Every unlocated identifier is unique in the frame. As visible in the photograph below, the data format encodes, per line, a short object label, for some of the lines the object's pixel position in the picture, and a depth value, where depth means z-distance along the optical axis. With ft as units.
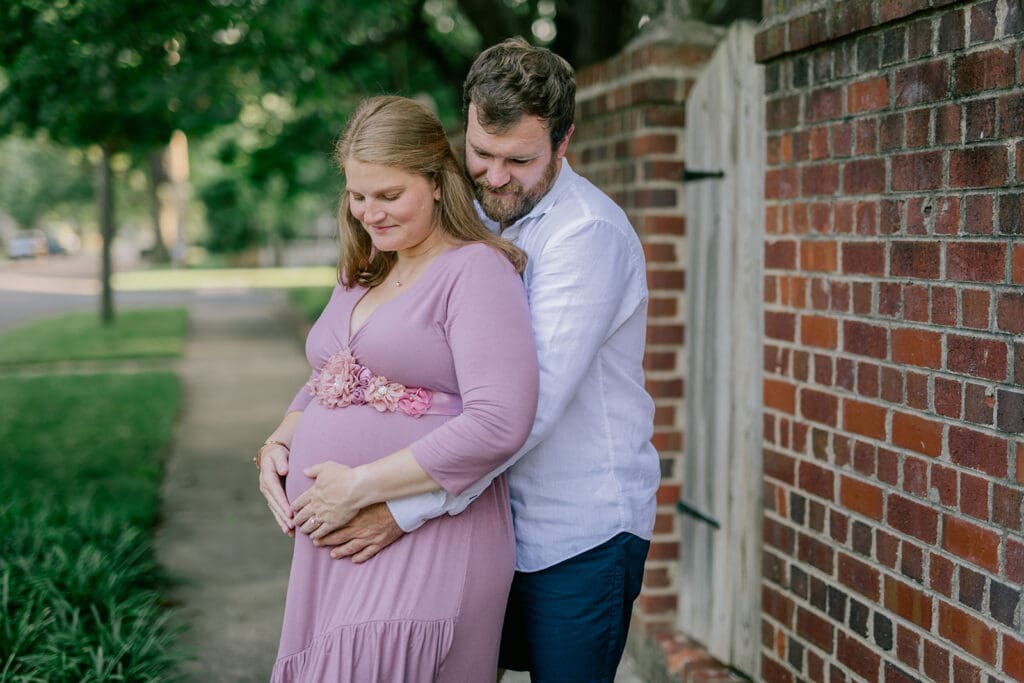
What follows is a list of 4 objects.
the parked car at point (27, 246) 175.52
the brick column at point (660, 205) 12.25
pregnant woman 6.54
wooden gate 10.94
